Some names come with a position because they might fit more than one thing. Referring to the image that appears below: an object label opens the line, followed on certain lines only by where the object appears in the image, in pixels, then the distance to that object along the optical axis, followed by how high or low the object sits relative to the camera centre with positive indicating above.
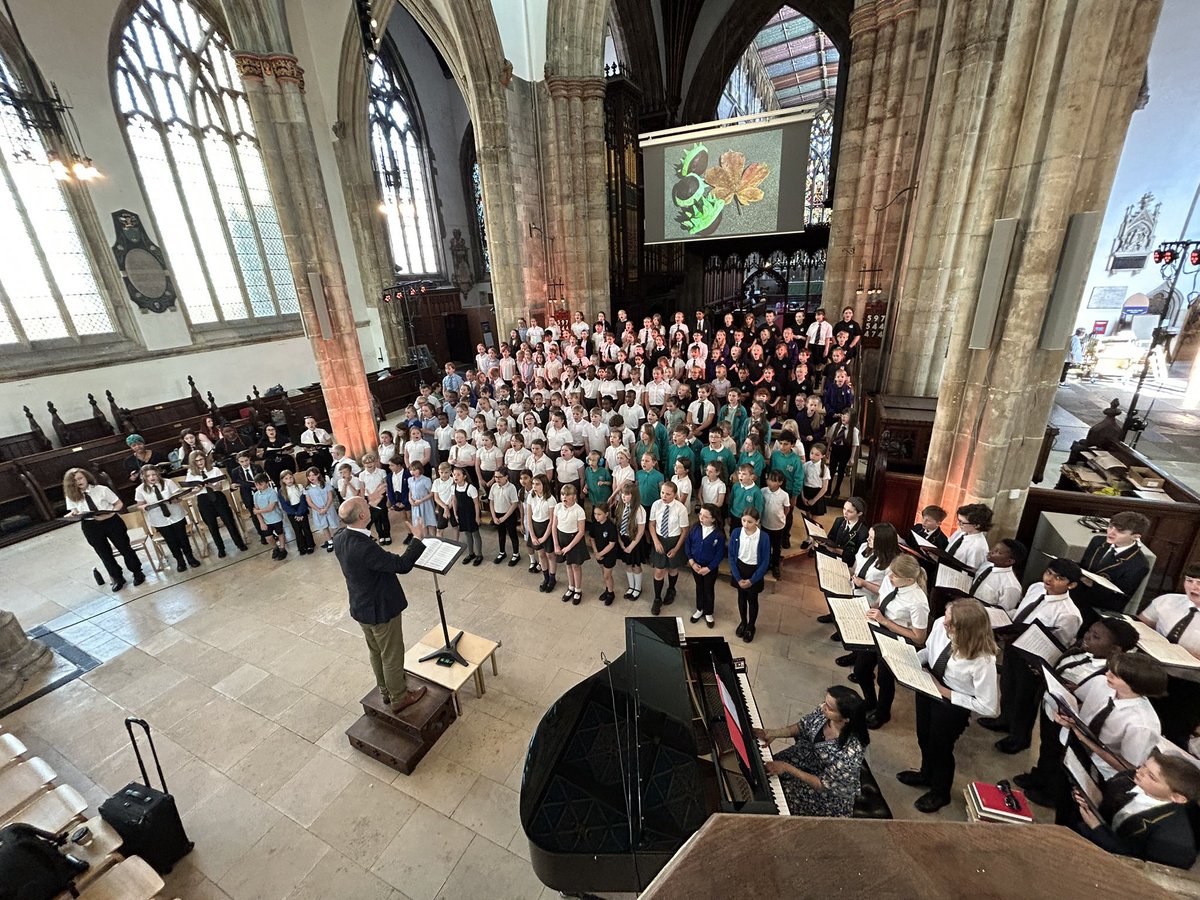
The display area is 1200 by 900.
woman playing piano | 3.10 -2.94
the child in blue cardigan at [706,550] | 5.32 -2.81
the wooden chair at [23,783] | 3.49 -3.18
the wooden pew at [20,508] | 9.36 -3.75
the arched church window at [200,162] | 13.94 +3.35
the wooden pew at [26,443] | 10.94 -3.01
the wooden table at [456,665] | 4.59 -3.33
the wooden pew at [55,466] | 9.70 -3.13
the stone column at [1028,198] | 4.15 +0.38
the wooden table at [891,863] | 0.58 -0.67
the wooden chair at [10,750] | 3.75 -3.12
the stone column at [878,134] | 10.58 +2.42
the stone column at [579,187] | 13.99 +2.09
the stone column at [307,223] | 8.35 +0.91
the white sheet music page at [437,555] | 3.82 -1.99
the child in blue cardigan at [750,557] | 5.14 -2.78
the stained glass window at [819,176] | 21.78 +3.34
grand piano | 2.85 -2.88
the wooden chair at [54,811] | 3.39 -3.25
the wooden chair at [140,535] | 7.52 -3.42
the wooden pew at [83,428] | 11.62 -3.02
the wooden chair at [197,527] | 8.06 -3.58
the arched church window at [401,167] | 20.52 +4.18
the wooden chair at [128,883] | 3.02 -3.28
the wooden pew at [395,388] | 14.84 -3.15
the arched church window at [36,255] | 11.63 +0.81
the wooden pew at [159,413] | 12.42 -2.99
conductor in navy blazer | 3.86 -2.22
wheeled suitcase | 3.57 -3.49
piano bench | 3.31 -3.31
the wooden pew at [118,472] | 10.05 -3.38
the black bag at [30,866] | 2.72 -2.88
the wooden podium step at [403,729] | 4.40 -3.75
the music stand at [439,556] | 3.80 -1.99
